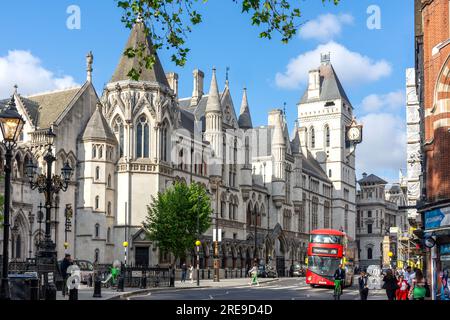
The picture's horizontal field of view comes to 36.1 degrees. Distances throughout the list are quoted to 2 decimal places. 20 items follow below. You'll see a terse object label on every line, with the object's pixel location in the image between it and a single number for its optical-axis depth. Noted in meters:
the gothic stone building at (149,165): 59.00
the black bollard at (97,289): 28.17
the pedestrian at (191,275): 57.16
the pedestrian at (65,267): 28.49
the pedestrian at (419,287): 19.02
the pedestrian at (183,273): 56.31
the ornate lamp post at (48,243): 24.69
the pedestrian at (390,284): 23.52
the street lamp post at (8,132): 16.72
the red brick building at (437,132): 26.54
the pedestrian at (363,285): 25.65
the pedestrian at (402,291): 23.66
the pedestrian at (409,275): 26.04
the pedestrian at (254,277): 49.02
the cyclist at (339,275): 28.73
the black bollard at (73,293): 21.55
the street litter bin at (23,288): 17.92
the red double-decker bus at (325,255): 44.31
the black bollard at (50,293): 21.28
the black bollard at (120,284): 34.12
